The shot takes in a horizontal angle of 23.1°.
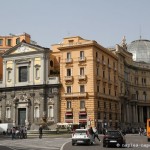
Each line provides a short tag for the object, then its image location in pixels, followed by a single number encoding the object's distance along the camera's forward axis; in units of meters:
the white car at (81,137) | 33.25
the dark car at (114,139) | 30.56
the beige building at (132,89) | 89.25
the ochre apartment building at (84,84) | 70.06
